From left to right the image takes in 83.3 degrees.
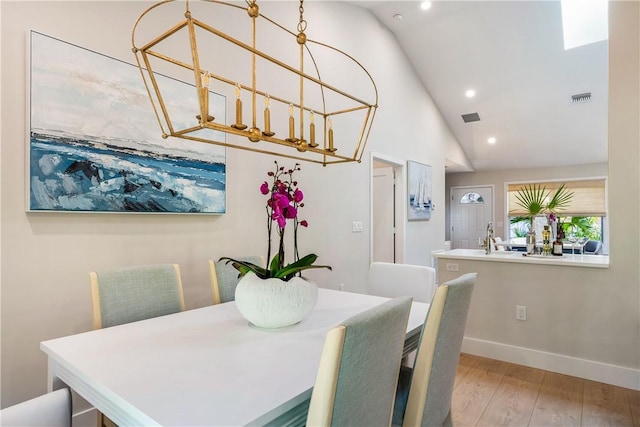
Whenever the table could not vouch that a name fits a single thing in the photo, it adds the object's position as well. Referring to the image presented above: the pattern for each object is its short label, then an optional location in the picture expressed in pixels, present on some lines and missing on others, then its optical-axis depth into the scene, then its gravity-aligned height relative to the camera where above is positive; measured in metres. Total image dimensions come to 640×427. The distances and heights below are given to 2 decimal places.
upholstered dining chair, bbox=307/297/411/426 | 0.82 -0.39
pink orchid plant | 1.41 -0.18
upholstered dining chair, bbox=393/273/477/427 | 1.23 -0.50
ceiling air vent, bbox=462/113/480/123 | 6.07 +1.67
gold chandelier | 1.32 +1.09
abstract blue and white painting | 1.79 +0.41
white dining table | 0.85 -0.46
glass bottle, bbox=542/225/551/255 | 3.05 -0.22
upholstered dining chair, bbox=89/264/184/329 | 1.59 -0.37
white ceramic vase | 1.43 -0.34
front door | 8.23 +0.03
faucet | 3.42 -0.26
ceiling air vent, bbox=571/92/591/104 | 5.19 +1.72
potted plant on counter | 3.14 +0.05
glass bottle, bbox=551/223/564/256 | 3.00 -0.23
